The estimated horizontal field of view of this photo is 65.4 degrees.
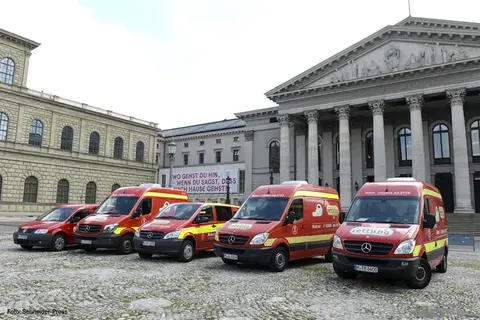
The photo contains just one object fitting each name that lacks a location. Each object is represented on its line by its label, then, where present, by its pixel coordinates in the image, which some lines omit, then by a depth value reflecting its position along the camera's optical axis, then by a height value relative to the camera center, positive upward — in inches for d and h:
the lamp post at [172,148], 762.8 +105.8
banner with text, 1737.2 +94.4
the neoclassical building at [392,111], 1143.0 +338.8
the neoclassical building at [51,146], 1467.8 +237.9
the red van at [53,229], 527.2 -43.5
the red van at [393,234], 303.4 -26.4
